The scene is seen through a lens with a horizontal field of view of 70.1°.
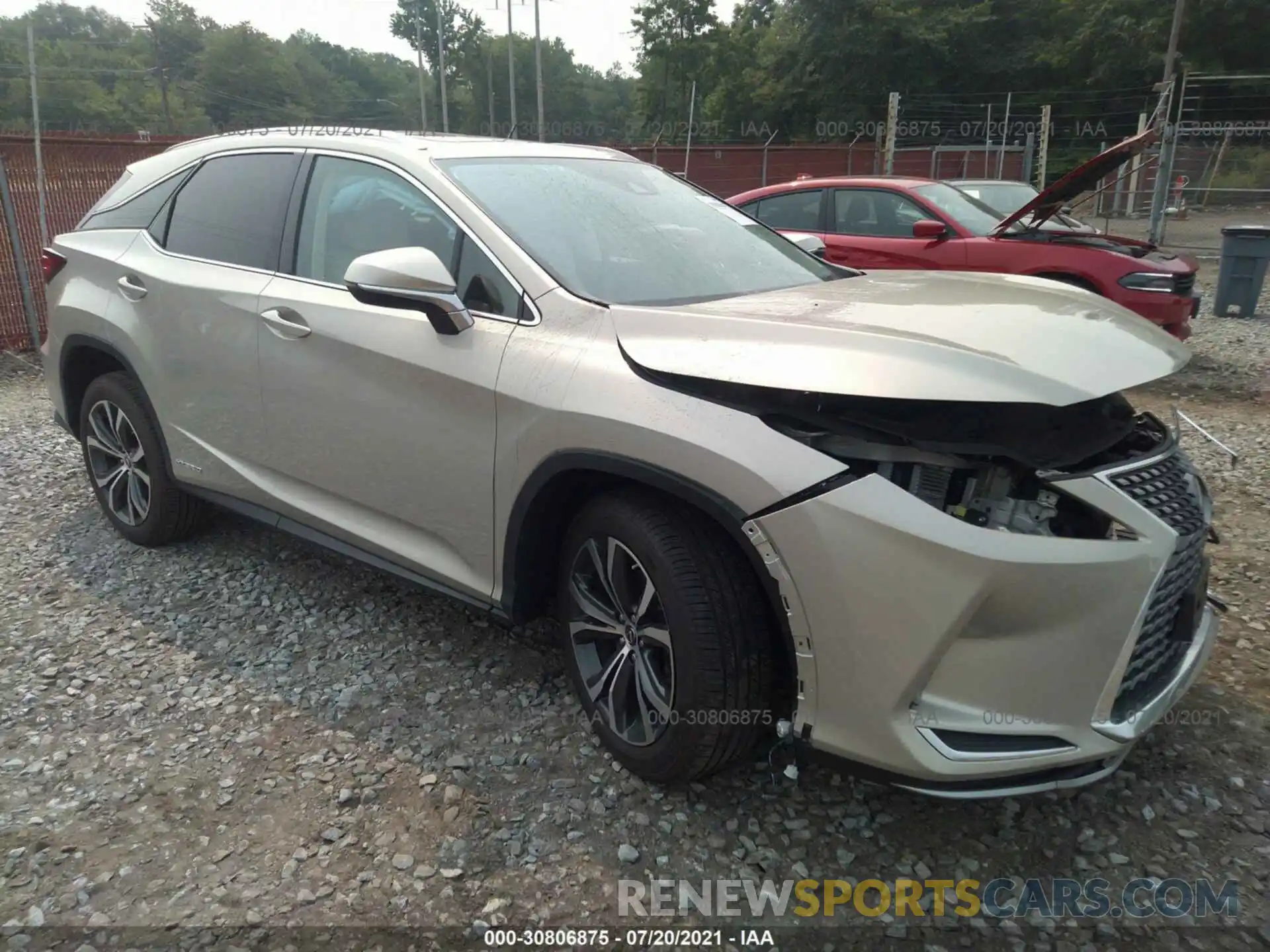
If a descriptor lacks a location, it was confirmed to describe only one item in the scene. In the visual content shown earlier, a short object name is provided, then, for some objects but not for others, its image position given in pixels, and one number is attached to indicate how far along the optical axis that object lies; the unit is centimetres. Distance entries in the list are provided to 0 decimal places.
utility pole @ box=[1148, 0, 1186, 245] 1273
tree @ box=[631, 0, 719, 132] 5831
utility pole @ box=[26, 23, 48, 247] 848
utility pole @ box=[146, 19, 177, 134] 5975
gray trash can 980
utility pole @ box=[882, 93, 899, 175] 1597
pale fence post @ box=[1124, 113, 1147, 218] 2327
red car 704
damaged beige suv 196
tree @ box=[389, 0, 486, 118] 7462
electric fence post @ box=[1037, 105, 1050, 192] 1823
